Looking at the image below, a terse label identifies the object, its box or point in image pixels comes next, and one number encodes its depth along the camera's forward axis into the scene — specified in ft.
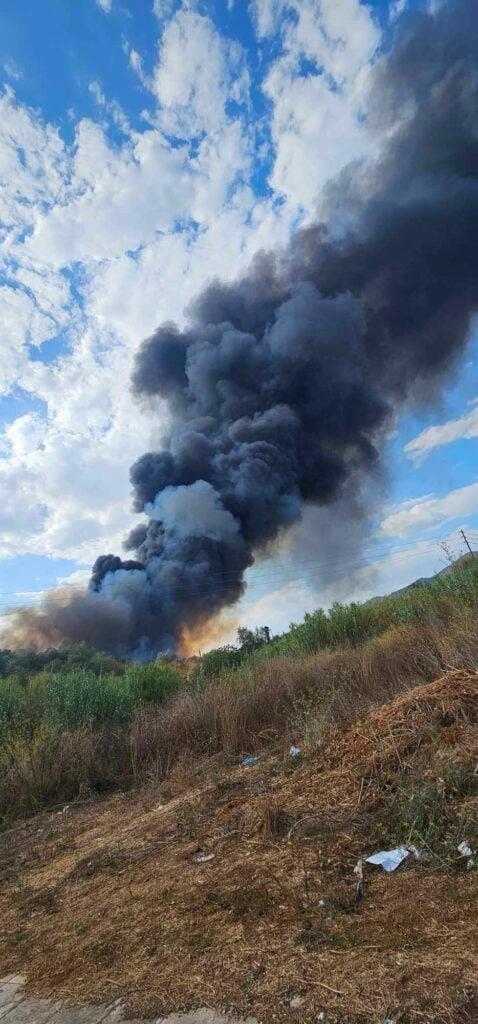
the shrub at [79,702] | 29.96
